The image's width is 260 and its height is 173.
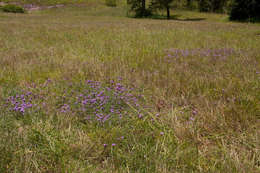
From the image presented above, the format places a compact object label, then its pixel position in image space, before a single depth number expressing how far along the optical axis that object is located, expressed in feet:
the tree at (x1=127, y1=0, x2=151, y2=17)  124.26
